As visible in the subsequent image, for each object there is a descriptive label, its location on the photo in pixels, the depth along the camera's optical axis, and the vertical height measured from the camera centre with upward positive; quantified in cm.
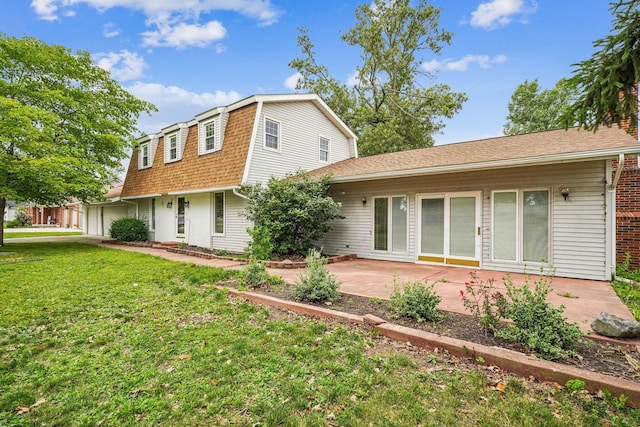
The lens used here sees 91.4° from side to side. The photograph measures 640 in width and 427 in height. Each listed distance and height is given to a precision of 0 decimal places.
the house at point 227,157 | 1073 +218
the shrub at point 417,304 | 378 -113
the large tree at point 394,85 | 2064 +898
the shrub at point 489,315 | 330 -111
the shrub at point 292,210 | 901 +8
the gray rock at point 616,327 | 318 -118
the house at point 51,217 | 3162 -48
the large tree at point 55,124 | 1087 +344
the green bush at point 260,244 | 874 -89
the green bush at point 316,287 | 469 -114
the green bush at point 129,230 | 1488 -85
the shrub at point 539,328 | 285 -111
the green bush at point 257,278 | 571 -121
